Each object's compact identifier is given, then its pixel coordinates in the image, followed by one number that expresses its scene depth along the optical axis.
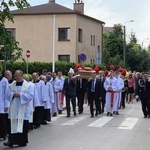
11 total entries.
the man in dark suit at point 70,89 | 20.64
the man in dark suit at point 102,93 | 22.51
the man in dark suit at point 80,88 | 22.81
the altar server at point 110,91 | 21.55
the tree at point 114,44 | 77.56
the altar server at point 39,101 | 16.58
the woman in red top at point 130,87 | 30.95
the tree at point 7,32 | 14.65
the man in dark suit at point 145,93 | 20.20
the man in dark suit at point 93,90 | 20.52
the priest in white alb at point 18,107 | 12.10
